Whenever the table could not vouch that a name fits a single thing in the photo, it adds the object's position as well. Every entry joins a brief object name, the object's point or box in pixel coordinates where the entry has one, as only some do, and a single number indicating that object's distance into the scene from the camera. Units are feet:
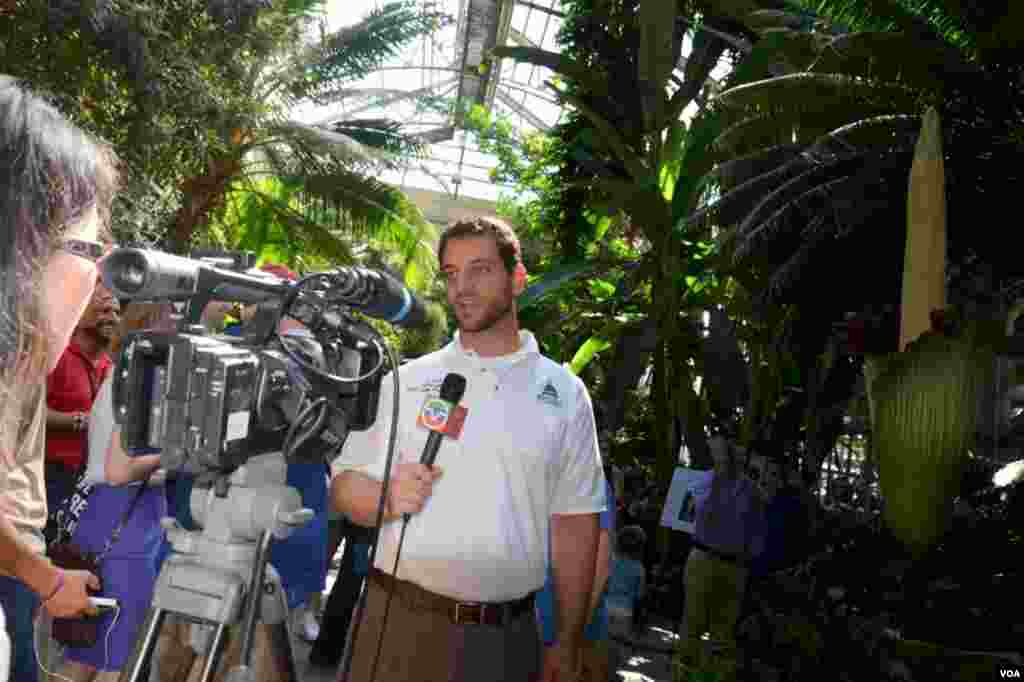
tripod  6.10
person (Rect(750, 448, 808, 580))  25.46
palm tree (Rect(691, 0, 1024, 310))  18.24
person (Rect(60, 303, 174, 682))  10.23
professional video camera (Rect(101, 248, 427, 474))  5.91
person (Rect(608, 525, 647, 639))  21.45
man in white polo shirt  9.19
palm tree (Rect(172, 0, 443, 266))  38.06
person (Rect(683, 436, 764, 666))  22.95
